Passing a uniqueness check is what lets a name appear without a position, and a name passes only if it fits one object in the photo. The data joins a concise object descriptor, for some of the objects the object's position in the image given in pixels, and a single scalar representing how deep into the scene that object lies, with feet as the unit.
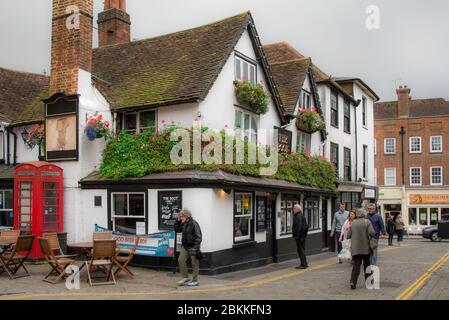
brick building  159.22
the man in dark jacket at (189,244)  37.29
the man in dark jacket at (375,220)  47.70
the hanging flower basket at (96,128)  48.57
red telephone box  46.78
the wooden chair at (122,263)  38.45
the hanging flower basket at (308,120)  69.72
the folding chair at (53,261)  36.89
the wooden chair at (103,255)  36.24
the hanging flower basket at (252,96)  54.65
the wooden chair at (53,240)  41.32
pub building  45.47
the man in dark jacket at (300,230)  49.90
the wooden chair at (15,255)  38.73
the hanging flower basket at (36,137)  53.11
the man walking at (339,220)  56.54
